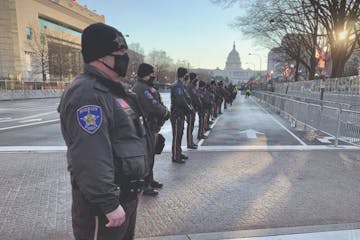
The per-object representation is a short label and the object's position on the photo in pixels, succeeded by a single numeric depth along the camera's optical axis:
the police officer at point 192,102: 8.01
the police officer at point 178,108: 6.60
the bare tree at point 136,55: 58.92
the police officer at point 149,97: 4.65
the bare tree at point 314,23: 20.78
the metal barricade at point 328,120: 9.02
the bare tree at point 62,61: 46.66
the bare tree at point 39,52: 46.20
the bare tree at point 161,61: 89.06
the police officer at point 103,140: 1.81
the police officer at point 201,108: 9.91
